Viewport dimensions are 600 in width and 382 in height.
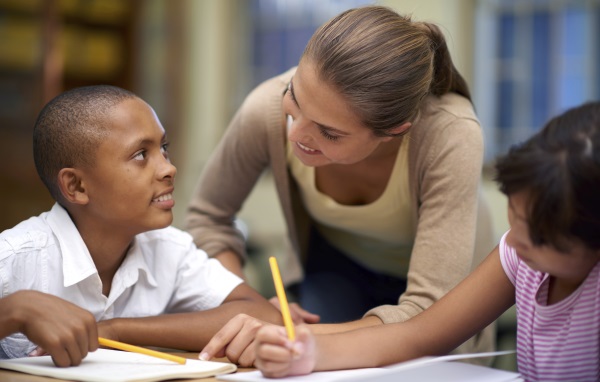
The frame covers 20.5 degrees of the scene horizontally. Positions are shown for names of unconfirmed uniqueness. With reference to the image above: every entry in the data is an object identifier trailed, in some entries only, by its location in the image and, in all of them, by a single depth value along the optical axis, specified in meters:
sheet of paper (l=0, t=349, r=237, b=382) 1.71
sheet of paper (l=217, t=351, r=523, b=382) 1.69
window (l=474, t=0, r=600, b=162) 5.14
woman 2.00
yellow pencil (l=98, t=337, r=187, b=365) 1.79
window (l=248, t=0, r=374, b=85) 5.99
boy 1.95
